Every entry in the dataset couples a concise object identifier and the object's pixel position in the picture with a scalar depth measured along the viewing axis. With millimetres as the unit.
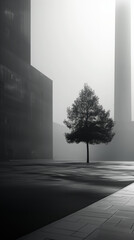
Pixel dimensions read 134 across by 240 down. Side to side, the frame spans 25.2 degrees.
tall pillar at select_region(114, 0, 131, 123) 104750
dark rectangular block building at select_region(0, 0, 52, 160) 49531
